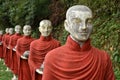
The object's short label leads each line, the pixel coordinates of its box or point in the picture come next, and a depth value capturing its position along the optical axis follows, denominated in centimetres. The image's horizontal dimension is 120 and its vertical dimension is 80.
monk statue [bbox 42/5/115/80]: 252
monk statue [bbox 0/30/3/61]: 1243
